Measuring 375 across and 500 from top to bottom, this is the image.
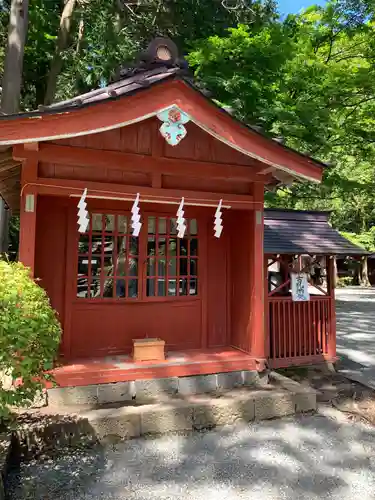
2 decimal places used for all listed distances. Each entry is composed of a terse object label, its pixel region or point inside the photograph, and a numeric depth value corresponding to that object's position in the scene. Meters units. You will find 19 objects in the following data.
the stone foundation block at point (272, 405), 4.91
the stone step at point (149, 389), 4.63
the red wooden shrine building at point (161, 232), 4.64
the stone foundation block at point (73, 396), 4.57
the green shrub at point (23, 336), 3.18
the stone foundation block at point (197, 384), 5.17
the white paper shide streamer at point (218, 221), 5.38
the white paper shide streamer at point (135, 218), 4.82
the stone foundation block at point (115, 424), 4.21
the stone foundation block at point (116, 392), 4.79
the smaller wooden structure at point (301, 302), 6.83
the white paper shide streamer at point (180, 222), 5.01
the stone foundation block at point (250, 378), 5.46
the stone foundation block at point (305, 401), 5.09
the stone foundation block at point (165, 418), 4.41
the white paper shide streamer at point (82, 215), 4.62
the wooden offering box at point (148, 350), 5.36
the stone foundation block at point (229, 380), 5.35
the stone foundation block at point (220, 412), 4.63
